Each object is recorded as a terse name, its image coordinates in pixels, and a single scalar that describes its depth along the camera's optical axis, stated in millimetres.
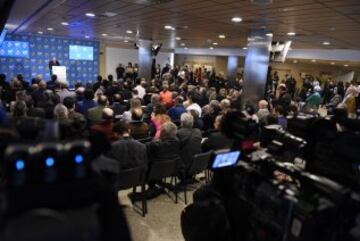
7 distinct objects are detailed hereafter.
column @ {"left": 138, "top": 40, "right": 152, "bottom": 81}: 11945
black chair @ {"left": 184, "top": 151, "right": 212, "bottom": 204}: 3797
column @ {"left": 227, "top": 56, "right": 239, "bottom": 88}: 17031
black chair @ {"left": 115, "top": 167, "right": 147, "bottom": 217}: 3148
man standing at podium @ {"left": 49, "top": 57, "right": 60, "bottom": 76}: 13305
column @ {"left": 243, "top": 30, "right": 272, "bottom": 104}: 7086
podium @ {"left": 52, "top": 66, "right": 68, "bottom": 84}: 12993
